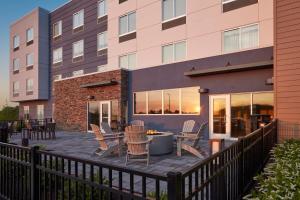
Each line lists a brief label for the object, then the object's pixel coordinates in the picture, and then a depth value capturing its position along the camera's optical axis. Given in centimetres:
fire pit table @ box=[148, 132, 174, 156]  858
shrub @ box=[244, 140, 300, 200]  306
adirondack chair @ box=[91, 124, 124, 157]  833
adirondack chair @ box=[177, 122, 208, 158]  841
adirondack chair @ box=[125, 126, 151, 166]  726
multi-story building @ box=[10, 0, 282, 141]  1170
